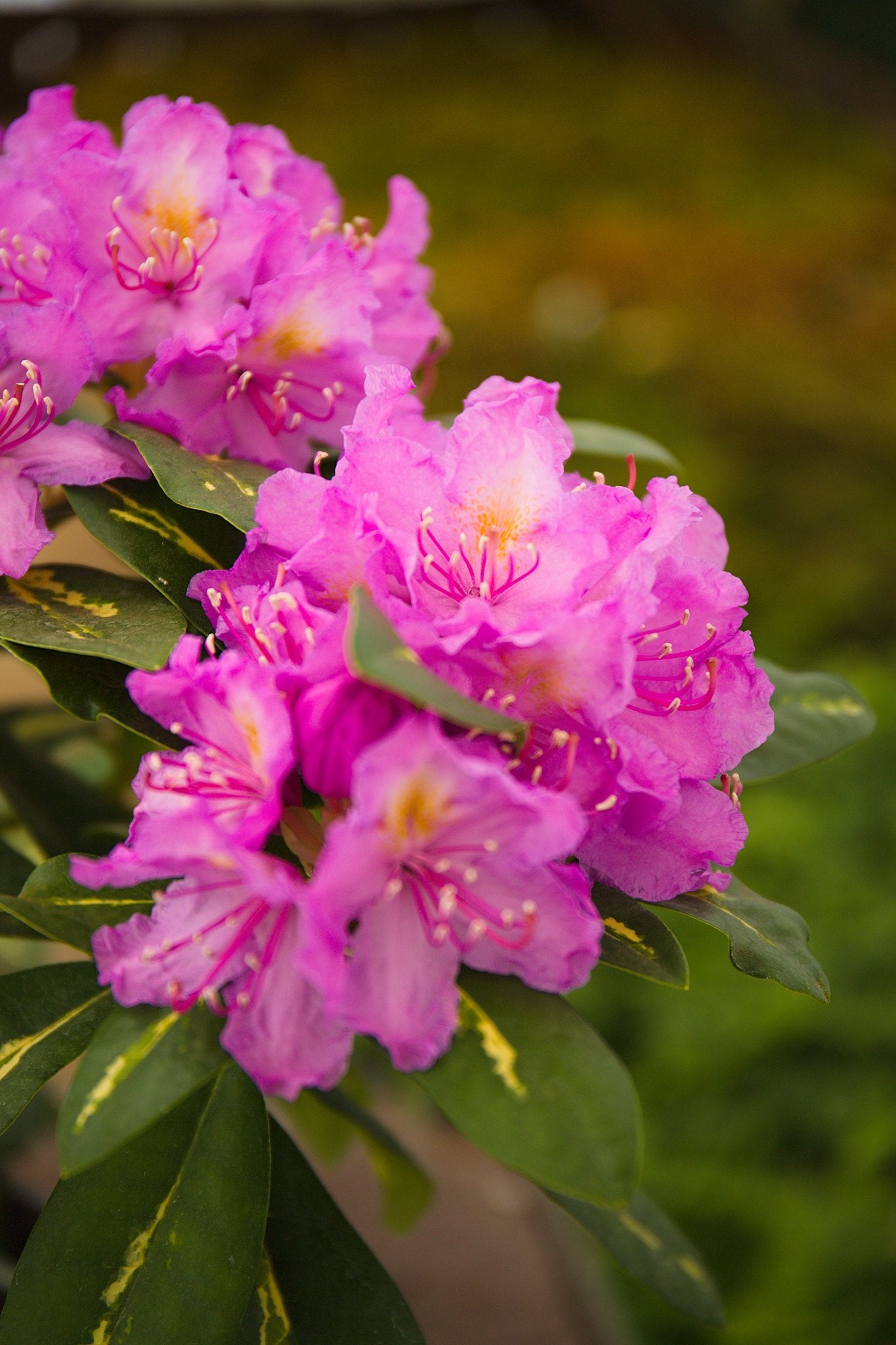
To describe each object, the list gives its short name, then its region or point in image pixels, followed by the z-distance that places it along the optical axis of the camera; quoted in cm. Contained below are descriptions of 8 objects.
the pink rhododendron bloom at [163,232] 63
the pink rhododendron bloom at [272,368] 61
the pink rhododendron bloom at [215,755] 46
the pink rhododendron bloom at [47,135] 65
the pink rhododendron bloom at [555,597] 48
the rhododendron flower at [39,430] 59
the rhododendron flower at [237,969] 47
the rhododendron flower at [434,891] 43
